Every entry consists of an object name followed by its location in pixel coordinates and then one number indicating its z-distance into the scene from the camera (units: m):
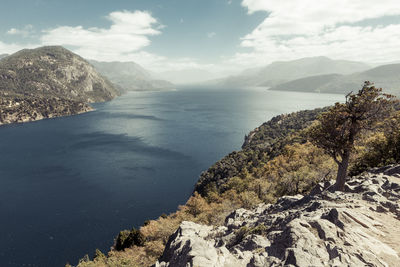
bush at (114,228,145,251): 53.69
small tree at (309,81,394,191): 26.48
